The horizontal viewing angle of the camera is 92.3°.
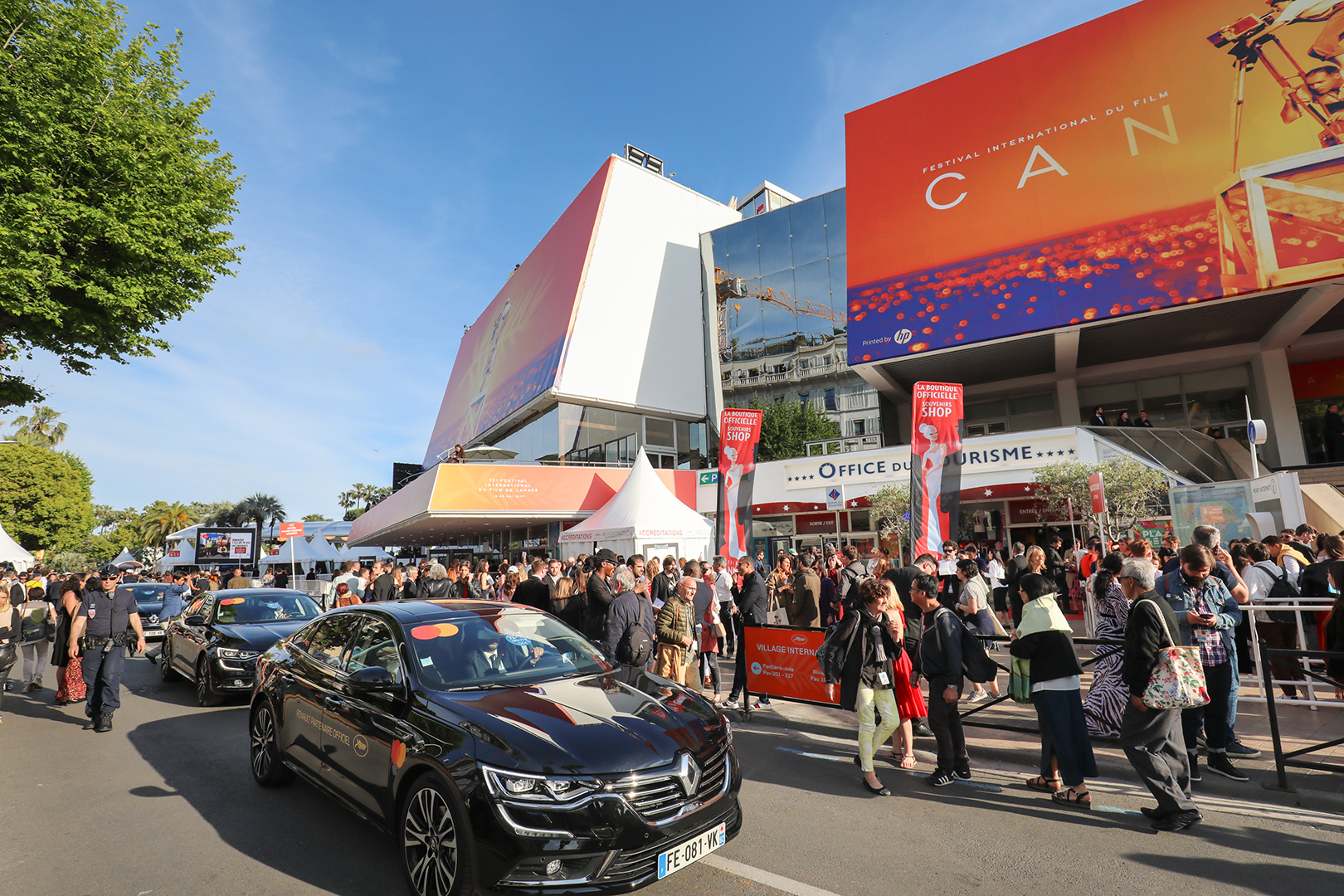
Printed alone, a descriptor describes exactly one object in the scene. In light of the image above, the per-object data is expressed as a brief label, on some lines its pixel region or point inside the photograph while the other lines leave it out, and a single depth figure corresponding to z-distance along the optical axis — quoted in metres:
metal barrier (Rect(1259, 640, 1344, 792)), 4.69
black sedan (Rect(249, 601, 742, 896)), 3.12
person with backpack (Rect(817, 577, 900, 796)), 5.37
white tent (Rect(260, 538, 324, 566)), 34.16
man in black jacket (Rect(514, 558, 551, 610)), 9.44
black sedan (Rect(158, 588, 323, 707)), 8.65
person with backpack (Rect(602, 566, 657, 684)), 6.99
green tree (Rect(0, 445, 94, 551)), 47.84
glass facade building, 34.06
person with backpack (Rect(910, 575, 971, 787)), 5.29
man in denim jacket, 5.18
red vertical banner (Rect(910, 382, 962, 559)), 13.18
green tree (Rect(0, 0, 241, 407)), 9.06
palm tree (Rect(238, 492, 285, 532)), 67.06
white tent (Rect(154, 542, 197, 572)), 40.82
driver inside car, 4.21
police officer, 7.79
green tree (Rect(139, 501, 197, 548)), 80.31
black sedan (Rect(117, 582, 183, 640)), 16.39
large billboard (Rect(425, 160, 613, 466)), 33.47
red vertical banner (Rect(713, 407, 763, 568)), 16.78
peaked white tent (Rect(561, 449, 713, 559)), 17.87
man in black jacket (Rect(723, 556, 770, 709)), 9.54
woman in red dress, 5.66
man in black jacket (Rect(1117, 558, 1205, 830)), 4.27
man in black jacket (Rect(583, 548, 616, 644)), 8.12
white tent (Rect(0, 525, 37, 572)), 23.53
